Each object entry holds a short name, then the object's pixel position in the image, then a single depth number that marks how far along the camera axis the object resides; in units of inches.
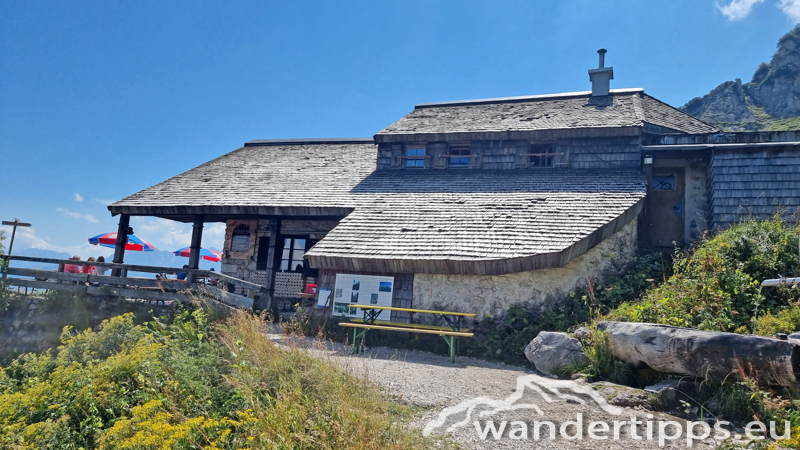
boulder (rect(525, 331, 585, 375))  271.6
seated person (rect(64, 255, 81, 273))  548.0
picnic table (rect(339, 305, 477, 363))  315.0
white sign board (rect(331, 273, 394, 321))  407.2
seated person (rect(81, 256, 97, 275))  562.2
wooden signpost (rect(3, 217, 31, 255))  577.1
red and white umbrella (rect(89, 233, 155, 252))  666.2
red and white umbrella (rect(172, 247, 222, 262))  799.3
